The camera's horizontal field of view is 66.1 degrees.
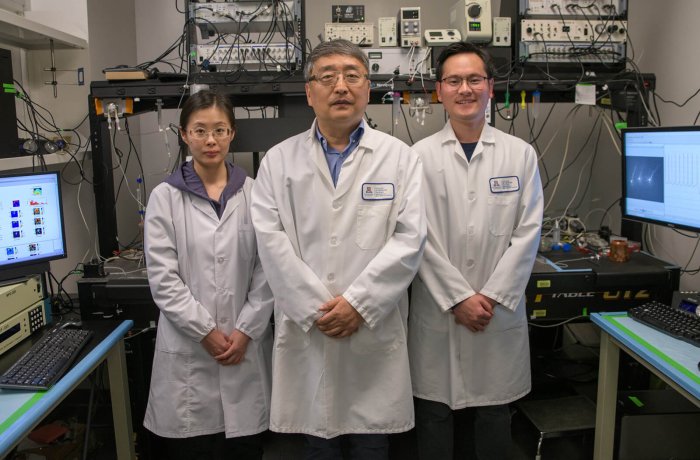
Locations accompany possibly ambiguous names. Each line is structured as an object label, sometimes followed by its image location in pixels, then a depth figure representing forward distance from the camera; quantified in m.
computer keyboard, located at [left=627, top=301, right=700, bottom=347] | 1.56
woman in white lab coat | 1.65
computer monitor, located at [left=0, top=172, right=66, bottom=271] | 1.69
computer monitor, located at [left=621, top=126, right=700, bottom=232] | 1.78
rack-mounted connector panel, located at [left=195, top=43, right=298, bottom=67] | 2.41
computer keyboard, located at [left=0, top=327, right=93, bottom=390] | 1.35
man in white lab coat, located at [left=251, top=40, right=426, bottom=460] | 1.50
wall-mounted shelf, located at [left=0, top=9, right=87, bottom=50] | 1.95
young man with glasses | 1.69
